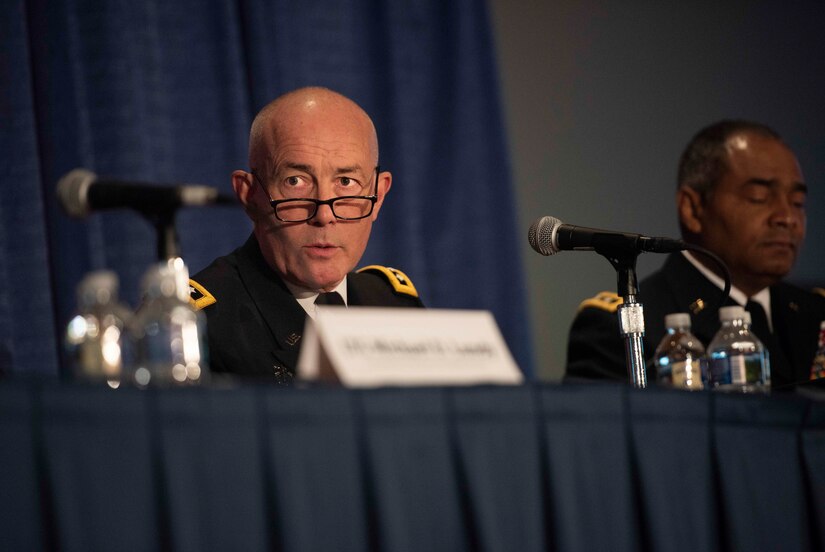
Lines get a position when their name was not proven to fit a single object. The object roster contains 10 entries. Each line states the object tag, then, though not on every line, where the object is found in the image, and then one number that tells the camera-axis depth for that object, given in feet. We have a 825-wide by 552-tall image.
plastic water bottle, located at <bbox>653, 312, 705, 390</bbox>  17.04
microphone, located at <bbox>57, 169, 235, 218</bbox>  15.33
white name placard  15.10
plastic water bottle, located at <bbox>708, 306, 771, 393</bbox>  16.87
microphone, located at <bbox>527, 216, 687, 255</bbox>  16.26
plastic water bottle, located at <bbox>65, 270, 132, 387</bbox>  15.22
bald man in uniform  17.10
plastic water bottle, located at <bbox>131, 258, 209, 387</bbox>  15.23
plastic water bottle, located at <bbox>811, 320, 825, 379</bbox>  17.70
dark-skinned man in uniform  18.19
